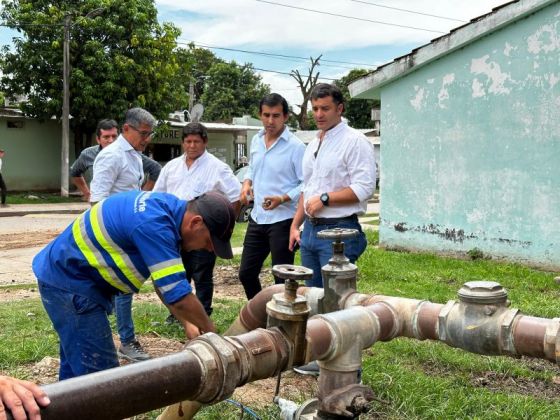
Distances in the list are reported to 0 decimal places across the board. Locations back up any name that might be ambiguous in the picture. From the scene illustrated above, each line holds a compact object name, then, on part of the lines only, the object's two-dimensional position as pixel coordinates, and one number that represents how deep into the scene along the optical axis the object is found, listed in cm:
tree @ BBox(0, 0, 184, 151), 1970
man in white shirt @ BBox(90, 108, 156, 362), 418
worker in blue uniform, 247
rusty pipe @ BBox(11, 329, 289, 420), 126
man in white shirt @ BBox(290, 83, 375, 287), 365
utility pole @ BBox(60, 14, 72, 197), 1856
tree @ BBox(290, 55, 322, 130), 3294
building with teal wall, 745
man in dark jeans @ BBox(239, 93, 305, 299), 446
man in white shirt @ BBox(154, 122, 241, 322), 470
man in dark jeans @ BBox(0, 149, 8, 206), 1686
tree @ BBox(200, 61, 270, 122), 3919
